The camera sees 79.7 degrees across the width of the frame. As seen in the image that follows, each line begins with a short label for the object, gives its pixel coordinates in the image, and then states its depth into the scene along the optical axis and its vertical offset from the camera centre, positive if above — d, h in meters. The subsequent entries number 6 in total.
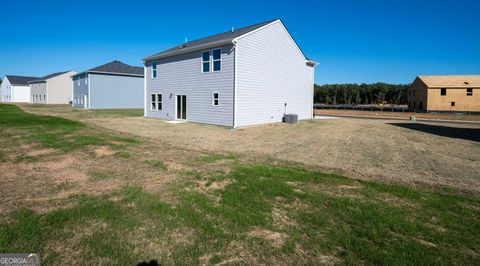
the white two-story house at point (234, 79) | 19.08 +2.76
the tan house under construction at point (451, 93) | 48.16 +4.18
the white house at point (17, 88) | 75.06 +6.46
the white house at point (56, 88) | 58.38 +5.18
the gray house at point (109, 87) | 41.19 +4.06
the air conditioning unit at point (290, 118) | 22.52 -0.16
